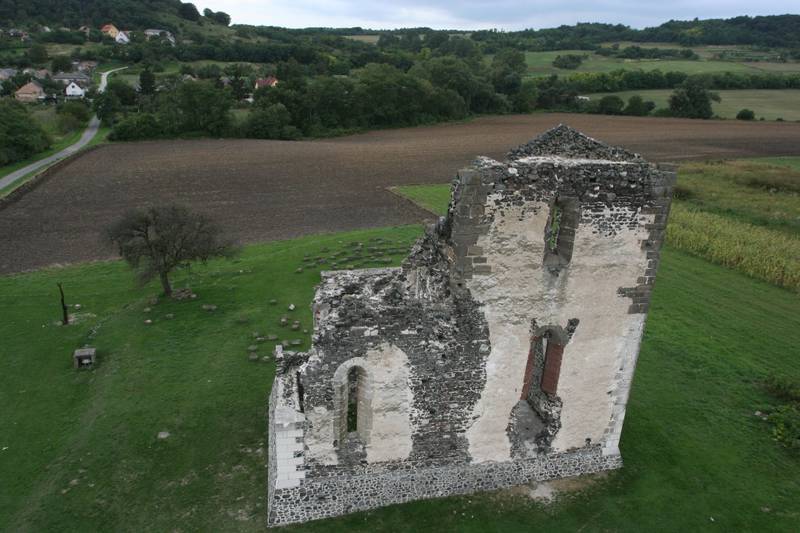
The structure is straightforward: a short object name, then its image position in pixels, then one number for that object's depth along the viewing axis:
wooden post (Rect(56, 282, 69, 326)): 21.16
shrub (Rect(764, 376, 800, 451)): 15.64
